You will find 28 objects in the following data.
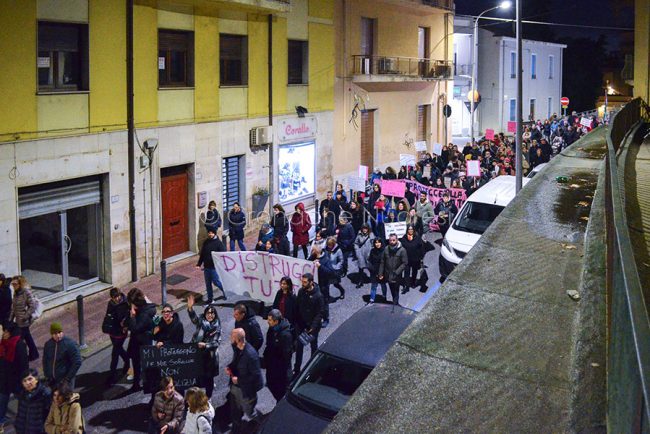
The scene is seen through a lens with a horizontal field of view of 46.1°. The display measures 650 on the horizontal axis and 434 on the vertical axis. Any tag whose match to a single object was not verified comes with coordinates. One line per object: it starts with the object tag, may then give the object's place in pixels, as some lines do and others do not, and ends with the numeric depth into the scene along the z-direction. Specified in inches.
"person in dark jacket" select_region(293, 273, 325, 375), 458.0
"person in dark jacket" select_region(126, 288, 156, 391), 444.5
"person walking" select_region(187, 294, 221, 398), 405.1
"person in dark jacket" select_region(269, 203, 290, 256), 742.5
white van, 638.5
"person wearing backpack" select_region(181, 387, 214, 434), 334.0
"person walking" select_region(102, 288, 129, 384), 456.8
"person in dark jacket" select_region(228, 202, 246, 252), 761.6
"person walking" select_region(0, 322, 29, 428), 409.4
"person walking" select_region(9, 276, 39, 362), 494.0
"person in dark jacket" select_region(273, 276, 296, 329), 465.7
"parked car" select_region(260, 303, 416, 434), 326.3
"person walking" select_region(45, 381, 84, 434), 348.2
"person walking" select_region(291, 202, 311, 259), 755.4
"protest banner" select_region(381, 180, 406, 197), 858.1
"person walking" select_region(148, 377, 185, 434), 353.4
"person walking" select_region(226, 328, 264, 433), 371.2
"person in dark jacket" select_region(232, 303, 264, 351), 415.5
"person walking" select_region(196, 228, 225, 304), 613.9
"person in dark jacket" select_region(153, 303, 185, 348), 427.5
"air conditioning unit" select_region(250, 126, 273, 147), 879.1
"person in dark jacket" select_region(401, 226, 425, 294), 635.5
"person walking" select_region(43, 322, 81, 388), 414.0
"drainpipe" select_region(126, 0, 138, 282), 684.7
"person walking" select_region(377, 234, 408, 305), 589.3
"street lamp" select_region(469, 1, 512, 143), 1510.8
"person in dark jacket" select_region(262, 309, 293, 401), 396.5
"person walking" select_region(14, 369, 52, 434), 366.9
